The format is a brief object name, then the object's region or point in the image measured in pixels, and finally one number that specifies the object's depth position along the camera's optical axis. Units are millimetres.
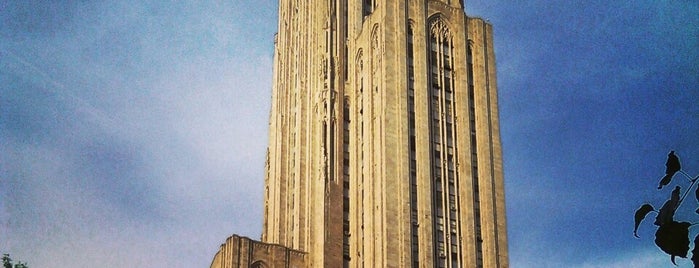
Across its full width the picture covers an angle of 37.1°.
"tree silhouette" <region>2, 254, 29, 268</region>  41250
